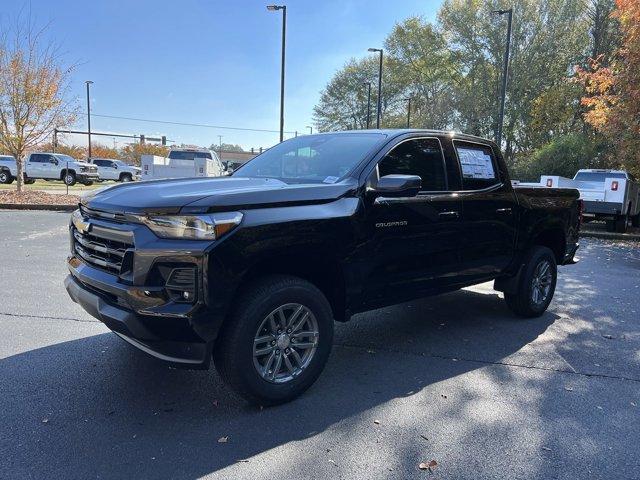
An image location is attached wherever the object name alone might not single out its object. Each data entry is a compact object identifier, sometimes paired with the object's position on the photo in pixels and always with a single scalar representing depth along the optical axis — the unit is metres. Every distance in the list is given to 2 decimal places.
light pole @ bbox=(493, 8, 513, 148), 20.05
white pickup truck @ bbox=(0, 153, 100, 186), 29.72
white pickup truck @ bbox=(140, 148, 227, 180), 16.33
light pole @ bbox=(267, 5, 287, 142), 20.90
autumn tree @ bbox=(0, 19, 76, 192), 17.25
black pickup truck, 2.96
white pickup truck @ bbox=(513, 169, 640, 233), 13.73
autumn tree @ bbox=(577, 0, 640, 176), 12.69
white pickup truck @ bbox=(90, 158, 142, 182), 35.97
